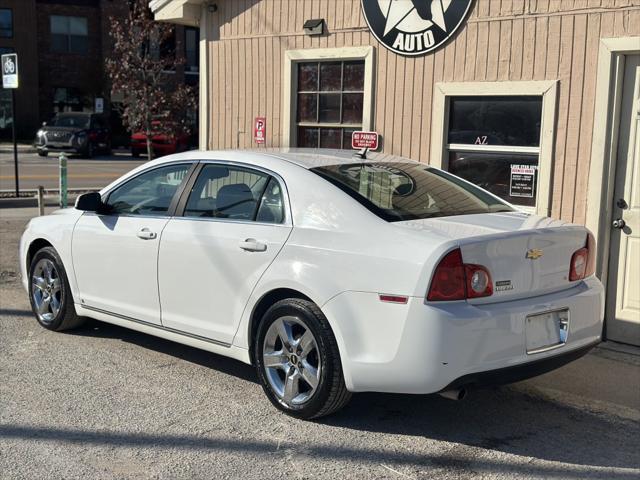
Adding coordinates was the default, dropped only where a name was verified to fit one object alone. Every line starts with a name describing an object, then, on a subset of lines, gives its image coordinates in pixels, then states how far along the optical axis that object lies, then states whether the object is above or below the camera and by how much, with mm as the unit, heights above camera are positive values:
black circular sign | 7234 +1010
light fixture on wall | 8273 +1043
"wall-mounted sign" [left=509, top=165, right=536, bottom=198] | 6887 -439
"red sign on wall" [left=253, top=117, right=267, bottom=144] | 9070 -63
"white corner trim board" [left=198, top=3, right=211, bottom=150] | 9484 +524
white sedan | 3955 -825
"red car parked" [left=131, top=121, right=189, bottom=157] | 28969 -847
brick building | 37062 +3149
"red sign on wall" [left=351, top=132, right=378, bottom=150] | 7891 -129
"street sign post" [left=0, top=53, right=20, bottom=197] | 14727 +894
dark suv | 29188 -574
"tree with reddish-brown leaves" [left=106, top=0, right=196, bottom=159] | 22641 +1085
